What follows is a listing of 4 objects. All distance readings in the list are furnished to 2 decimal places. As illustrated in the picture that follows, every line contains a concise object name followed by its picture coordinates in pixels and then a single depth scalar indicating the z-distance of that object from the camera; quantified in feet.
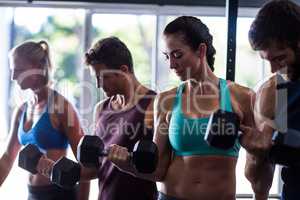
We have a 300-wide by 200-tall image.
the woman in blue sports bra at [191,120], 8.60
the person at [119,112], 9.26
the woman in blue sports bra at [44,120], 10.23
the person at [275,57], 7.72
